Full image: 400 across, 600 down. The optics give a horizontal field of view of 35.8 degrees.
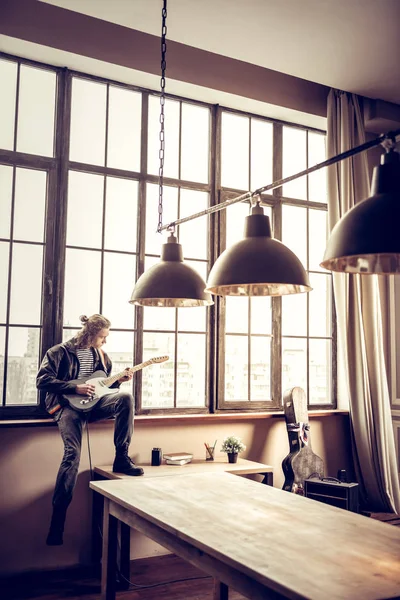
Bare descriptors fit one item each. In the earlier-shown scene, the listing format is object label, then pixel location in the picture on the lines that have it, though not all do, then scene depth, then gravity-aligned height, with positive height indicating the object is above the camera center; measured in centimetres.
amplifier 436 -81
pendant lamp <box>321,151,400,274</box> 177 +46
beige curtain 545 +32
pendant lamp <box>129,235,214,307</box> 288 +45
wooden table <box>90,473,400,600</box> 172 -54
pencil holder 487 -58
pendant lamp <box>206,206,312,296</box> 234 +44
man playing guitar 412 -18
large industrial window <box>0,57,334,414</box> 462 +120
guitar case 506 -58
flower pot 479 -60
